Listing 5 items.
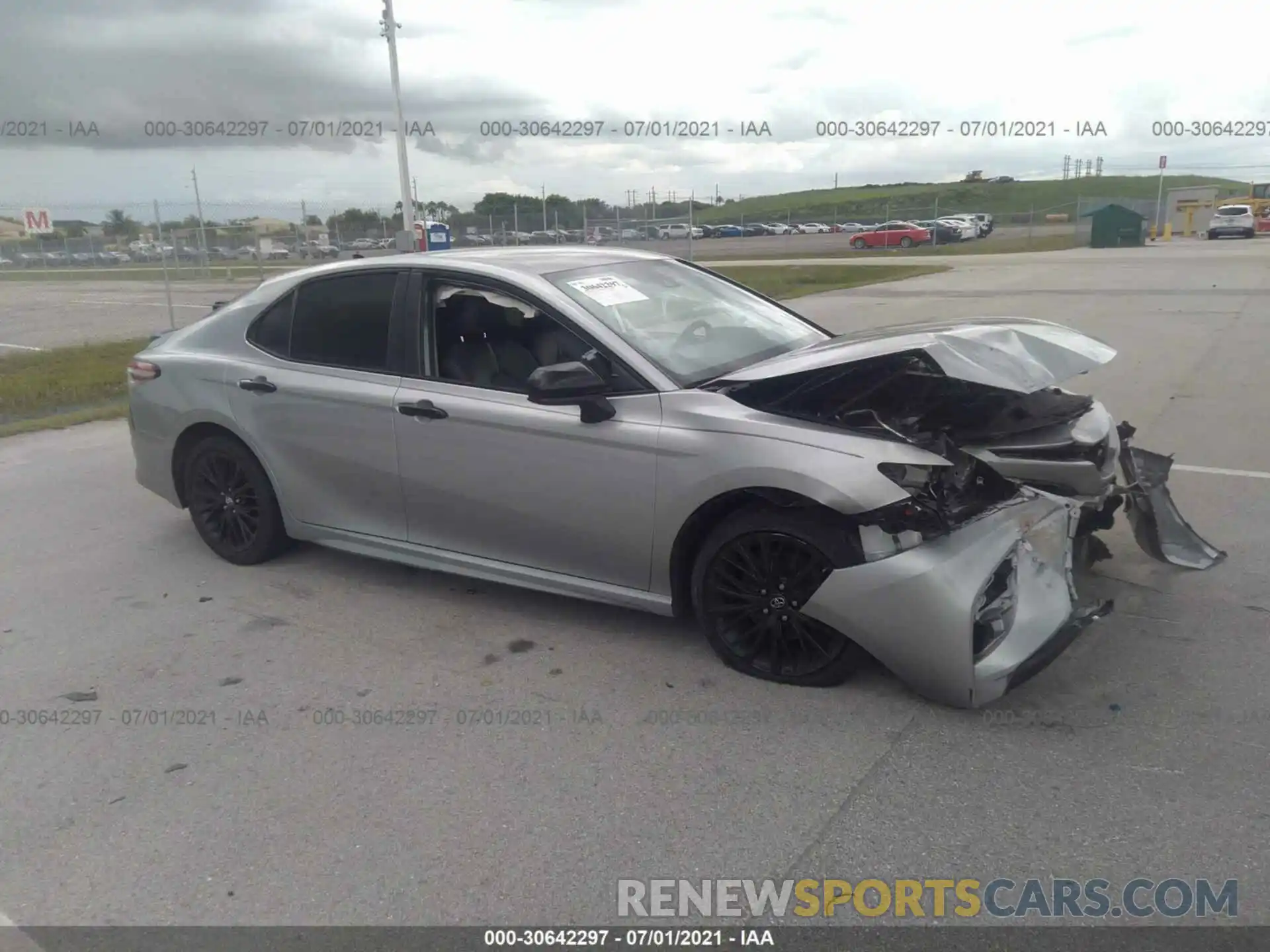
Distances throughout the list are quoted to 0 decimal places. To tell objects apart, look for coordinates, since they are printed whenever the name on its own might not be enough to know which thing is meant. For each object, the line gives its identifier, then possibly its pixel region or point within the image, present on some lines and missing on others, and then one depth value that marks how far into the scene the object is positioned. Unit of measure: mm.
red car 45625
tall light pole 23312
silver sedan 3646
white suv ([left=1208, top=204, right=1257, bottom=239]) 43375
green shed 38781
